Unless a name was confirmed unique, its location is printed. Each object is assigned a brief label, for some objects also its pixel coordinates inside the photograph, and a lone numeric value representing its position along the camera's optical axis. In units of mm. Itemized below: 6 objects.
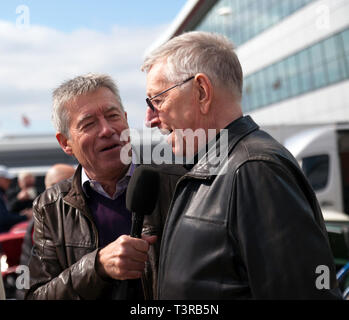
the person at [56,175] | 4066
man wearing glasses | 1409
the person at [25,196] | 7320
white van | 10852
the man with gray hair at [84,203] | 2100
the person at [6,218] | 5945
